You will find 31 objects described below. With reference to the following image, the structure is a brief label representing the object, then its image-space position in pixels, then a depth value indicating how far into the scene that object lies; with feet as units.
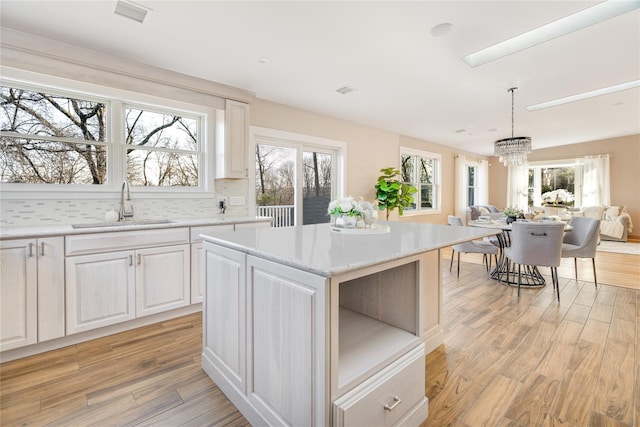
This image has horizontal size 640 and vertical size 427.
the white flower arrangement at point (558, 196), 26.14
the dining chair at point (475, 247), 12.71
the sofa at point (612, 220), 22.76
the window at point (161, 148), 10.23
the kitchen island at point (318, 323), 3.63
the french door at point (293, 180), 13.79
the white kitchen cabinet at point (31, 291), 6.64
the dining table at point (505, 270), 12.44
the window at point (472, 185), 29.73
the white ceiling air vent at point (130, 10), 6.78
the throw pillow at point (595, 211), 23.62
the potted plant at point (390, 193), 17.57
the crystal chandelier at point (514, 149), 13.82
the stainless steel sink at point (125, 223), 8.49
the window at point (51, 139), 8.20
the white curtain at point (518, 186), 29.89
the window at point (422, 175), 22.00
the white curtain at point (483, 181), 30.29
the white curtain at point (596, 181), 25.04
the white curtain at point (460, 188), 26.12
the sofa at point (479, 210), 24.84
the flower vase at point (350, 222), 6.84
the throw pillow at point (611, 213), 23.35
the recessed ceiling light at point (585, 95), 12.43
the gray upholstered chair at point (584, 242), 11.56
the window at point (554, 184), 26.68
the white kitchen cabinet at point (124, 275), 7.49
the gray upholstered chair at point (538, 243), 10.37
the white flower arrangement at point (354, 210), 6.70
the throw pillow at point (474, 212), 25.29
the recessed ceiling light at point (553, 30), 7.47
